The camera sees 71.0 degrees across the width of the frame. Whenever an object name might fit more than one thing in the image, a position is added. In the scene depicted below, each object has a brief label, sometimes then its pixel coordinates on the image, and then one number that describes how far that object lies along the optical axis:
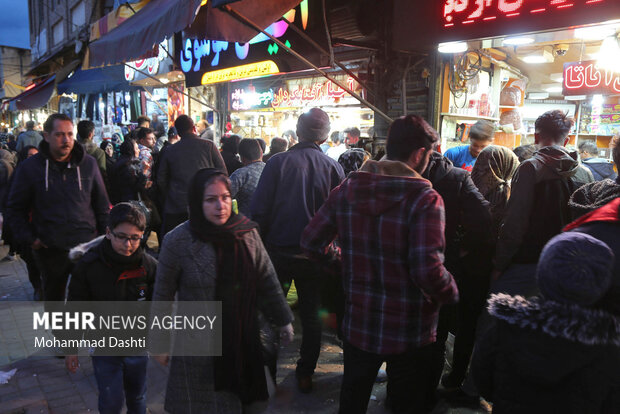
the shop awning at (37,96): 13.10
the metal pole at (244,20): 4.96
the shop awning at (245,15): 5.02
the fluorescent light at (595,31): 4.33
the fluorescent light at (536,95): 13.32
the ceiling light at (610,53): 5.46
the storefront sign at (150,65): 10.77
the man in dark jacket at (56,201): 3.84
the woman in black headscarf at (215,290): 2.34
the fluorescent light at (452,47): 4.64
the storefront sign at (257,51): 6.38
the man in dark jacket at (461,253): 3.03
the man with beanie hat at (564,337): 1.61
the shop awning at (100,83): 12.31
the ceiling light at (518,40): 4.55
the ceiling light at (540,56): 7.20
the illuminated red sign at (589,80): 7.17
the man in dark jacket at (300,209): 3.63
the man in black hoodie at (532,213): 3.11
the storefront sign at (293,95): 8.78
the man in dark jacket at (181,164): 5.35
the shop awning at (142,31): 4.78
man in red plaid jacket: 2.17
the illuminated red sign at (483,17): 3.61
